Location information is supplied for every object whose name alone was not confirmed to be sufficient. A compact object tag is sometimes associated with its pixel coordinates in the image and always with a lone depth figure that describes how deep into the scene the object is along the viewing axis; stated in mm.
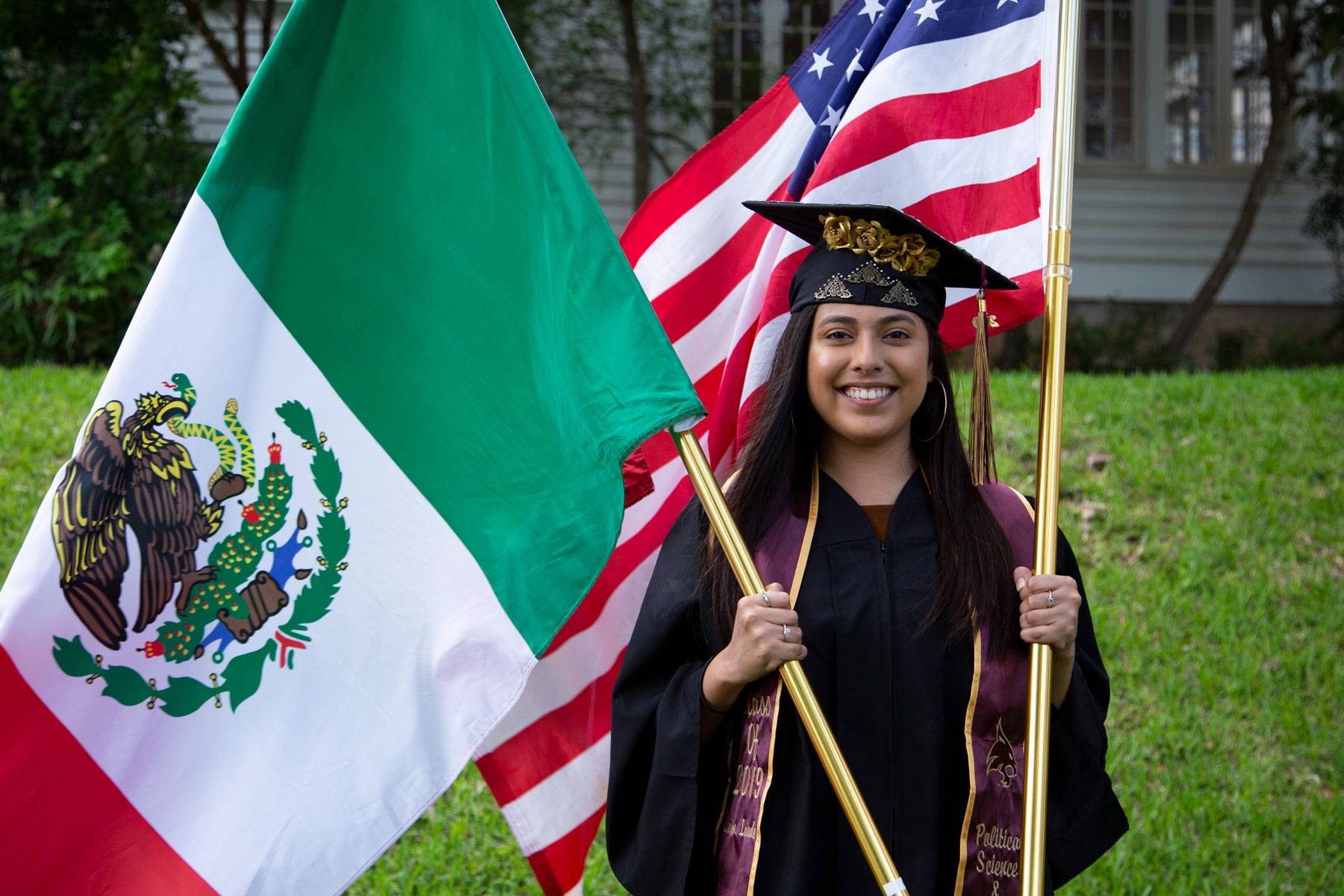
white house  13227
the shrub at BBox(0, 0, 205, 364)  9656
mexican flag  2410
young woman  2551
